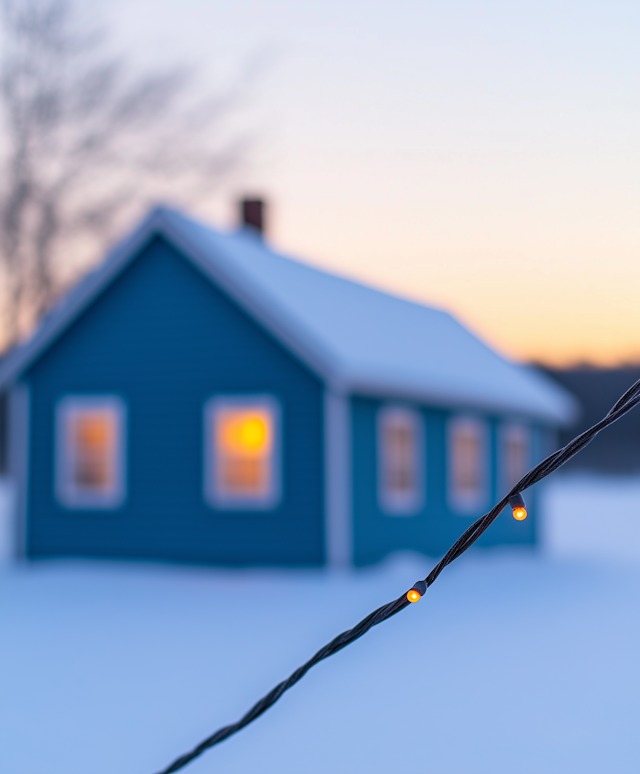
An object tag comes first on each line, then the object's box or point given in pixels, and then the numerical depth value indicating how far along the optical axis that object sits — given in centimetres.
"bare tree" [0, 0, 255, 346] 3164
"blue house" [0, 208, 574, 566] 1576
